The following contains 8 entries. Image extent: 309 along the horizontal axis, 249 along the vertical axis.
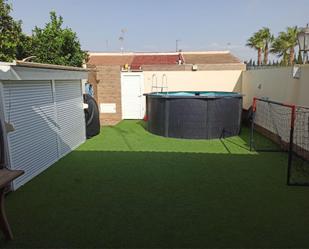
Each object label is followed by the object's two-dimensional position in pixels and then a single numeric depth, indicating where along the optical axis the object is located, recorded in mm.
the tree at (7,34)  10418
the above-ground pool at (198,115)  7781
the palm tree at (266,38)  27141
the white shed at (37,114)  4297
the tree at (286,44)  24744
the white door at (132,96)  11820
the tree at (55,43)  10930
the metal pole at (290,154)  4391
